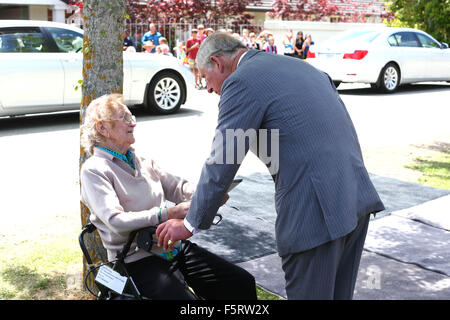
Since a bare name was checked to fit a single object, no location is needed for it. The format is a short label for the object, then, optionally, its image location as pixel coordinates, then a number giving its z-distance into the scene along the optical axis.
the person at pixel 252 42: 21.07
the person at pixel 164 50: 16.69
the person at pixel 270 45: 20.80
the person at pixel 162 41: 17.59
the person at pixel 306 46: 21.53
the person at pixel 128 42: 17.03
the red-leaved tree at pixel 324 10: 29.13
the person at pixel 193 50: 16.91
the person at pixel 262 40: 21.78
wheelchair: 2.94
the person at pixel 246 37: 21.23
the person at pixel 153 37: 18.33
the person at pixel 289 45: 21.69
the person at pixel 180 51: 19.92
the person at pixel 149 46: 16.93
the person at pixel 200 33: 17.81
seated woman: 3.03
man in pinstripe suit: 2.53
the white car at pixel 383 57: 15.48
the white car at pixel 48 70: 9.76
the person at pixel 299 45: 21.59
